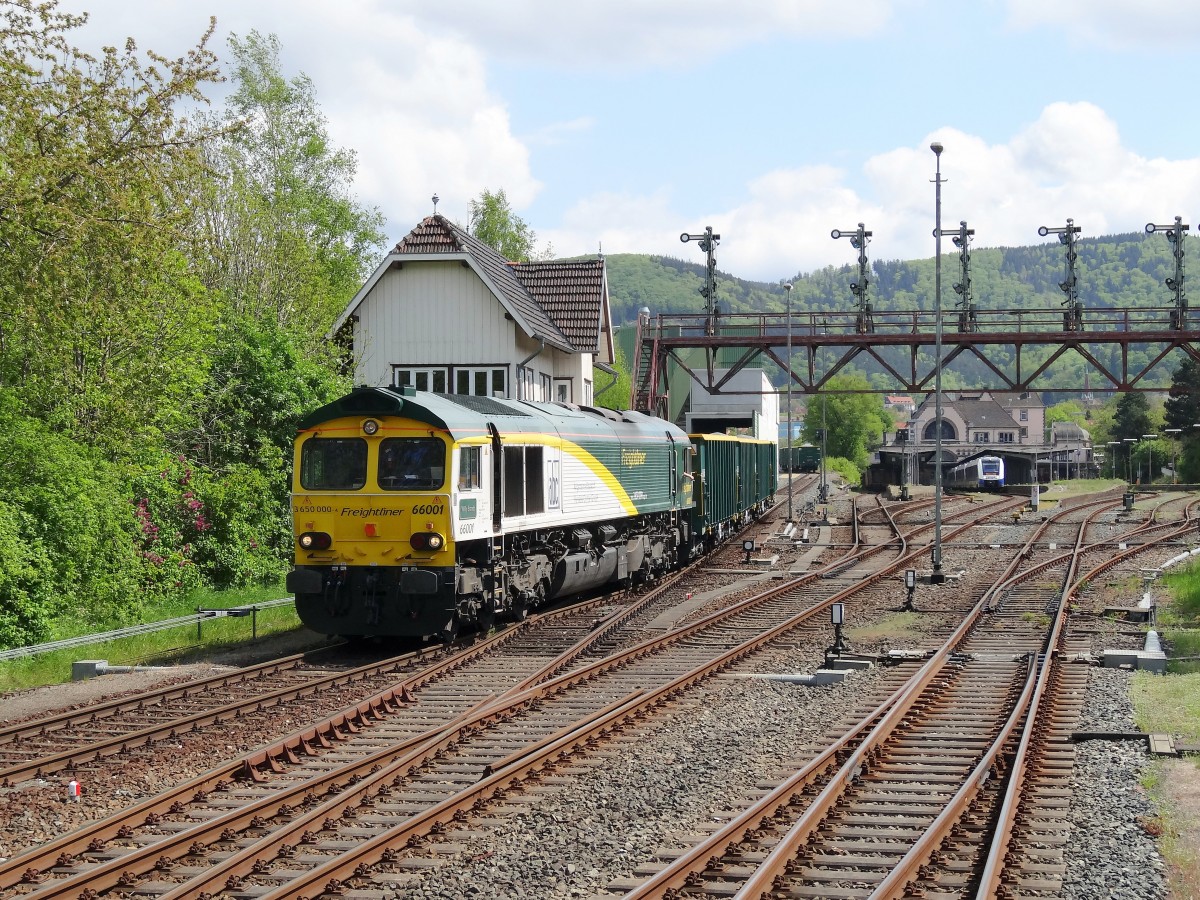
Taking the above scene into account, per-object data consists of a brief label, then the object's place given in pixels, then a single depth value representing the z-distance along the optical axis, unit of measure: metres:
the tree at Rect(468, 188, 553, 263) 50.03
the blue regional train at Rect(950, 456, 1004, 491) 77.31
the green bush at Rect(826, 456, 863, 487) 92.56
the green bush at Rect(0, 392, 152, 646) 17.03
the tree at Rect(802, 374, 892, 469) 113.81
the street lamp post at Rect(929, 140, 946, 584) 25.78
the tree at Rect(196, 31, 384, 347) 30.11
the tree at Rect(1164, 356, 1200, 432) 78.94
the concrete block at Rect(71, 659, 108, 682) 15.75
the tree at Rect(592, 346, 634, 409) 66.75
